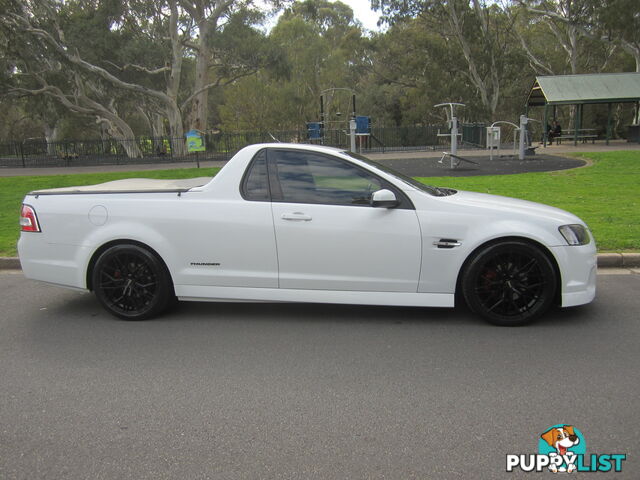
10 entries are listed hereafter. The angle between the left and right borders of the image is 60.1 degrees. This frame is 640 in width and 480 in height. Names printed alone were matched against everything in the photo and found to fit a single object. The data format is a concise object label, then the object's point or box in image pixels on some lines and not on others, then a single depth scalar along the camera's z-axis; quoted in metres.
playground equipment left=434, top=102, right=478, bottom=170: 17.93
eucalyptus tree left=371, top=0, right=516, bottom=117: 40.41
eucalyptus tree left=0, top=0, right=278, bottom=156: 31.08
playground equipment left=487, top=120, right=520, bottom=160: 21.17
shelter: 26.80
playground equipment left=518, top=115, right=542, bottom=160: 19.33
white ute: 4.68
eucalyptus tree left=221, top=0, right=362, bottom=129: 53.00
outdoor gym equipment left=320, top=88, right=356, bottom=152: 18.64
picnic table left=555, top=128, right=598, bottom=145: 29.70
